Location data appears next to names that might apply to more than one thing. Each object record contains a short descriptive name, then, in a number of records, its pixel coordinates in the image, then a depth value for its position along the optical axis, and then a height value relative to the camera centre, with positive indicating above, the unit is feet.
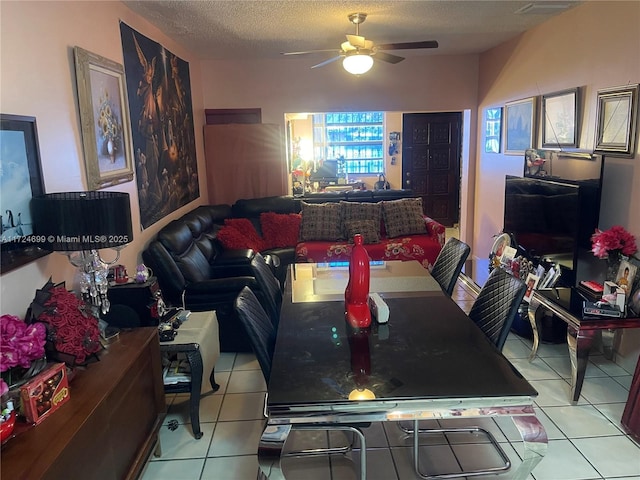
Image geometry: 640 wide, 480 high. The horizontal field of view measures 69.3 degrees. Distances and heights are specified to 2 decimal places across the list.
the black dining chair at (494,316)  7.00 -2.59
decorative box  5.09 -2.57
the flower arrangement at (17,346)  4.89 -1.94
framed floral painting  8.50 +0.85
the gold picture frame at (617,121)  9.95 +0.61
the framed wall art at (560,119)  12.10 +0.85
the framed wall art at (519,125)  14.37 +0.84
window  29.32 +0.96
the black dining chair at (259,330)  6.35 -2.48
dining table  5.17 -2.63
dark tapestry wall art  11.26 +1.03
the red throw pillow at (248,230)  16.03 -2.47
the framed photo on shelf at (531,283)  10.84 -3.13
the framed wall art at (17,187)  6.08 -0.30
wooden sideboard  4.68 -2.98
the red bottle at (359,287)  7.05 -1.98
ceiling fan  12.07 +2.79
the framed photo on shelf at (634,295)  9.05 -2.87
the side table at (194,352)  8.24 -3.46
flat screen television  10.52 -1.41
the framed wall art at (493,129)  16.87 +0.84
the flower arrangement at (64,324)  5.84 -2.04
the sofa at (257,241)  11.18 -2.66
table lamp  6.35 -0.80
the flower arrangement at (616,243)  9.56 -1.94
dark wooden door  25.86 -0.39
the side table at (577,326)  8.86 -3.35
